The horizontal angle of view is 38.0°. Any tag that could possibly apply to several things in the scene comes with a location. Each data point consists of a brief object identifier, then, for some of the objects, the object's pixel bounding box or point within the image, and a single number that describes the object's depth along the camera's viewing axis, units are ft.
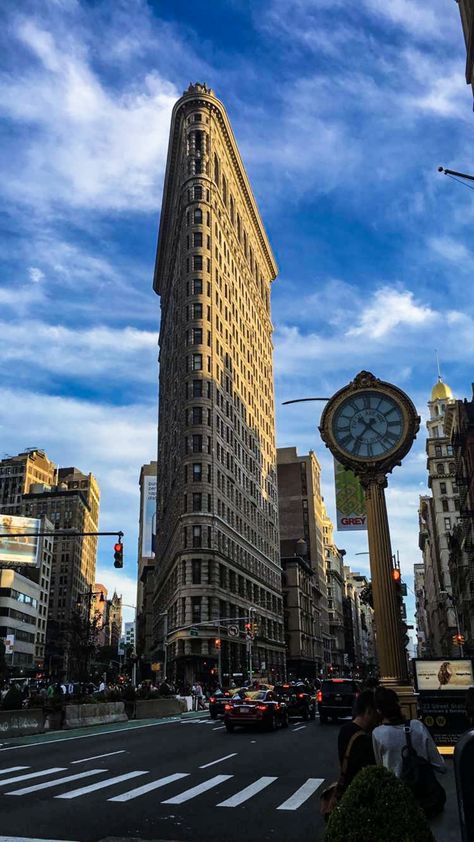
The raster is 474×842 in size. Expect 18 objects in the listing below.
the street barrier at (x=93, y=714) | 95.50
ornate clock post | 43.62
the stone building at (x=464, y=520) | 202.94
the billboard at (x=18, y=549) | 357.65
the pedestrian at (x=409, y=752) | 17.38
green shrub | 11.89
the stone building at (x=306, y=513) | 467.11
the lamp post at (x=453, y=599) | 327.71
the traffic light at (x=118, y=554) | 85.42
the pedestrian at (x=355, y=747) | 18.79
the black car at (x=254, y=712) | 85.71
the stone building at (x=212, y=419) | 235.61
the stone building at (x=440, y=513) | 366.02
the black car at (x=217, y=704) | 119.34
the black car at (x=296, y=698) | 108.37
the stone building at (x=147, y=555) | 419.58
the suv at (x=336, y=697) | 100.53
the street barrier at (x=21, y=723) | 79.66
